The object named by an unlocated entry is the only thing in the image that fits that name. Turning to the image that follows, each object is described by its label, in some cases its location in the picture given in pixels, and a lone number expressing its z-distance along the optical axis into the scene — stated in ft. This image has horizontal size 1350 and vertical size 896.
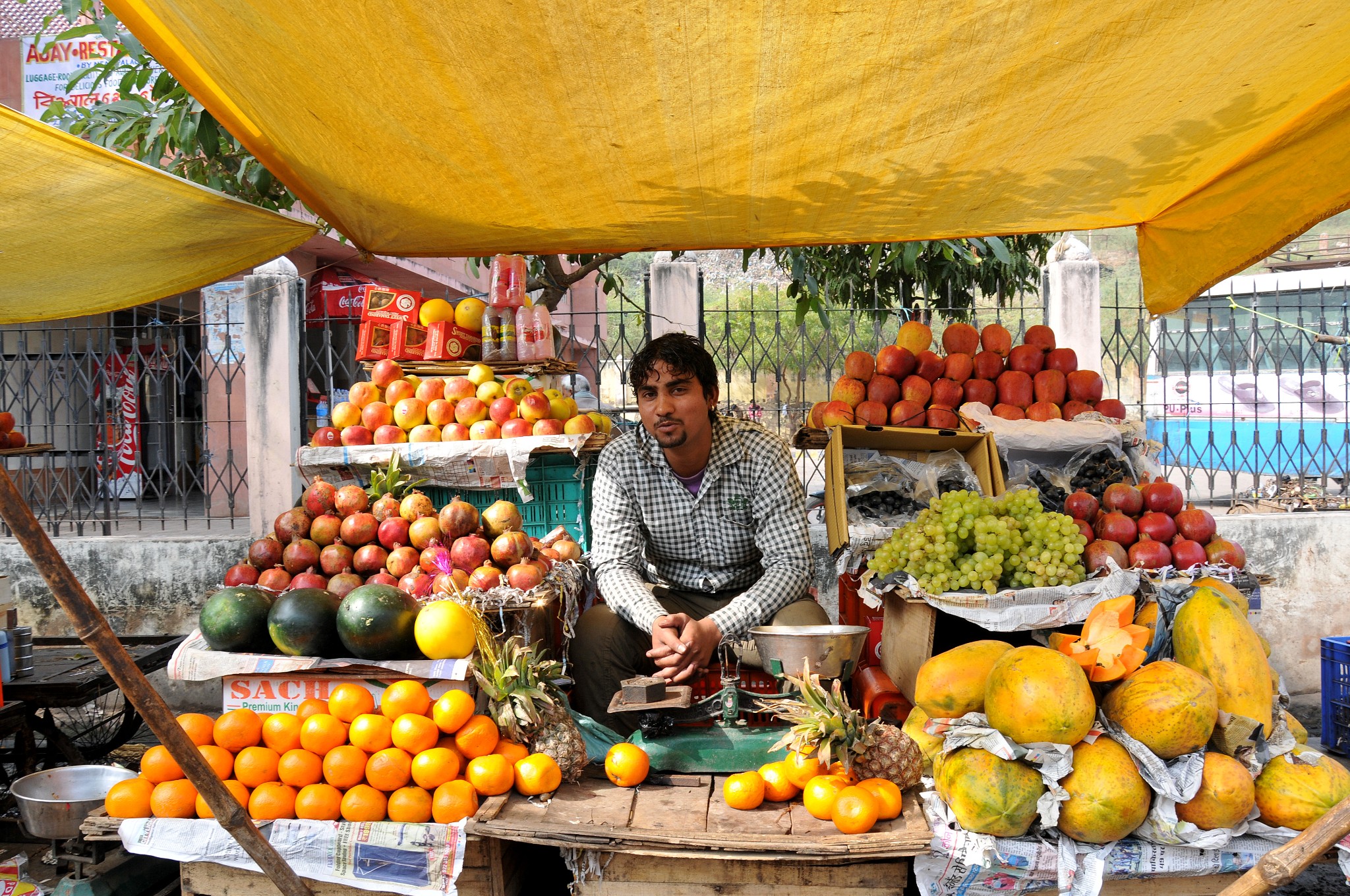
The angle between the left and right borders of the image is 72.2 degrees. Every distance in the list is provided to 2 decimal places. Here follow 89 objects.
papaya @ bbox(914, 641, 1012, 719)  8.60
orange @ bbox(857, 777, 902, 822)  7.63
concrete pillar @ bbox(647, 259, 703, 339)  20.44
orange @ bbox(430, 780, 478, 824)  7.90
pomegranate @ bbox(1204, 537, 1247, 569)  11.43
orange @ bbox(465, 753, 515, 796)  8.14
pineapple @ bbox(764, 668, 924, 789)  7.85
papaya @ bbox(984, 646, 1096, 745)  7.73
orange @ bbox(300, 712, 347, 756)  8.43
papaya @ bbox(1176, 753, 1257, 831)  7.61
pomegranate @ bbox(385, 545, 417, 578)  11.33
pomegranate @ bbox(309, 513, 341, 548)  11.87
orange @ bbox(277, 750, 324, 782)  8.27
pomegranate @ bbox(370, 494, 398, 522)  12.14
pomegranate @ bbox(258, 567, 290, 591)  11.08
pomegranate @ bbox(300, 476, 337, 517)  12.26
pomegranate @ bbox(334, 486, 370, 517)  12.16
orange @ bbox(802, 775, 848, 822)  7.68
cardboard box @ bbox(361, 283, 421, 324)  15.55
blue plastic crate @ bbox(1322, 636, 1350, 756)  14.10
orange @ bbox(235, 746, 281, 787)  8.32
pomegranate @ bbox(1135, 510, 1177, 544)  11.57
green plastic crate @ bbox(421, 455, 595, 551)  14.20
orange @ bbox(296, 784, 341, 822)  8.03
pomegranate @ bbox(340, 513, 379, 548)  11.77
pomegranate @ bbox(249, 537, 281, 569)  11.57
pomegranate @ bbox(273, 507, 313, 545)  11.98
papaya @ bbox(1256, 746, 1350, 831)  7.66
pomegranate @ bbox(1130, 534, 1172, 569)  11.29
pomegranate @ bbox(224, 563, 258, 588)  11.30
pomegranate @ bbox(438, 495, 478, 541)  11.78
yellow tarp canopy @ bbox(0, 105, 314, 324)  7.94
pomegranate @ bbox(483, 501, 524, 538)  12.09
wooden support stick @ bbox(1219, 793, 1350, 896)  5.86
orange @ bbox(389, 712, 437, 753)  8.30
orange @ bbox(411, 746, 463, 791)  8.08
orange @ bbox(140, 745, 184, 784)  8.34
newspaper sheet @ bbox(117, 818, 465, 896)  7.77
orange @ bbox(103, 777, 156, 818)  8.11
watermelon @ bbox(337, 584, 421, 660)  8.91
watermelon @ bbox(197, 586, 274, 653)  9.27
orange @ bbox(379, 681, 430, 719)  8.59
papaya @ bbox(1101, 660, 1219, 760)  7.80
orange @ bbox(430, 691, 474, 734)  8.47
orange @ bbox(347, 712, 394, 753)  8.40
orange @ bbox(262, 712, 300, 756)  8.54
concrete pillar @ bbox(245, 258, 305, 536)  19.51
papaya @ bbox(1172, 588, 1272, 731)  8.59
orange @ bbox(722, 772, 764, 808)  7.98
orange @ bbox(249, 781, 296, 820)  8.07
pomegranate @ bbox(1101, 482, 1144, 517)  12.02
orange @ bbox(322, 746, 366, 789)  8.23
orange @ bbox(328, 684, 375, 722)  8.80
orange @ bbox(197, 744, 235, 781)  8.39
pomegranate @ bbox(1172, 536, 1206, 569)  11.32
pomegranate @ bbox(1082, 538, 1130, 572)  11.30
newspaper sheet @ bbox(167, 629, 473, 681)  8.99
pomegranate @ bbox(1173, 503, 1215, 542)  11.62
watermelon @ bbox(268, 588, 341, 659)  9.09
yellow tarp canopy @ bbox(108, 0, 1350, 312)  6.62
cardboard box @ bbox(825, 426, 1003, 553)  12.90
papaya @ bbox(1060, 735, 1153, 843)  7.46
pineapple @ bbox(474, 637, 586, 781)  8.65
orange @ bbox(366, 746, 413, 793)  8.16
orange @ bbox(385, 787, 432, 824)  7.97
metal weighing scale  8.27
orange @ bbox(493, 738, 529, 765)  8.59
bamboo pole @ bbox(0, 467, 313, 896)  5.49
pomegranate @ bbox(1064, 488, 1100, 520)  12.41
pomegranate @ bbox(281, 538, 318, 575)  11.54
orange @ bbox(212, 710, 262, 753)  8.58
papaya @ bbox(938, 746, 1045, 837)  7.51
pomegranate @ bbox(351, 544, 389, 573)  11.57
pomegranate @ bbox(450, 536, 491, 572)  11.35
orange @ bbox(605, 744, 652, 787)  8.46
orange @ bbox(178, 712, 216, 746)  8.66
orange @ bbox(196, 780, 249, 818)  8.09
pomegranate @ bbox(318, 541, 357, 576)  11.55
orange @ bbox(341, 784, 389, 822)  8.00
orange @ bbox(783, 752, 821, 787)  8.06
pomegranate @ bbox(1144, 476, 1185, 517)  11.91
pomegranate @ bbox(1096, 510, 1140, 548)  11.67
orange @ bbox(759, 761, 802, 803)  8.19
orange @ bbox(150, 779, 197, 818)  8.09
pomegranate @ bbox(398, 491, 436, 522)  12.04
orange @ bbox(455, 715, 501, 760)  8.43
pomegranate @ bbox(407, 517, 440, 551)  11.62
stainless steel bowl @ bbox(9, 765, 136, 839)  8.94
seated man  11.06
